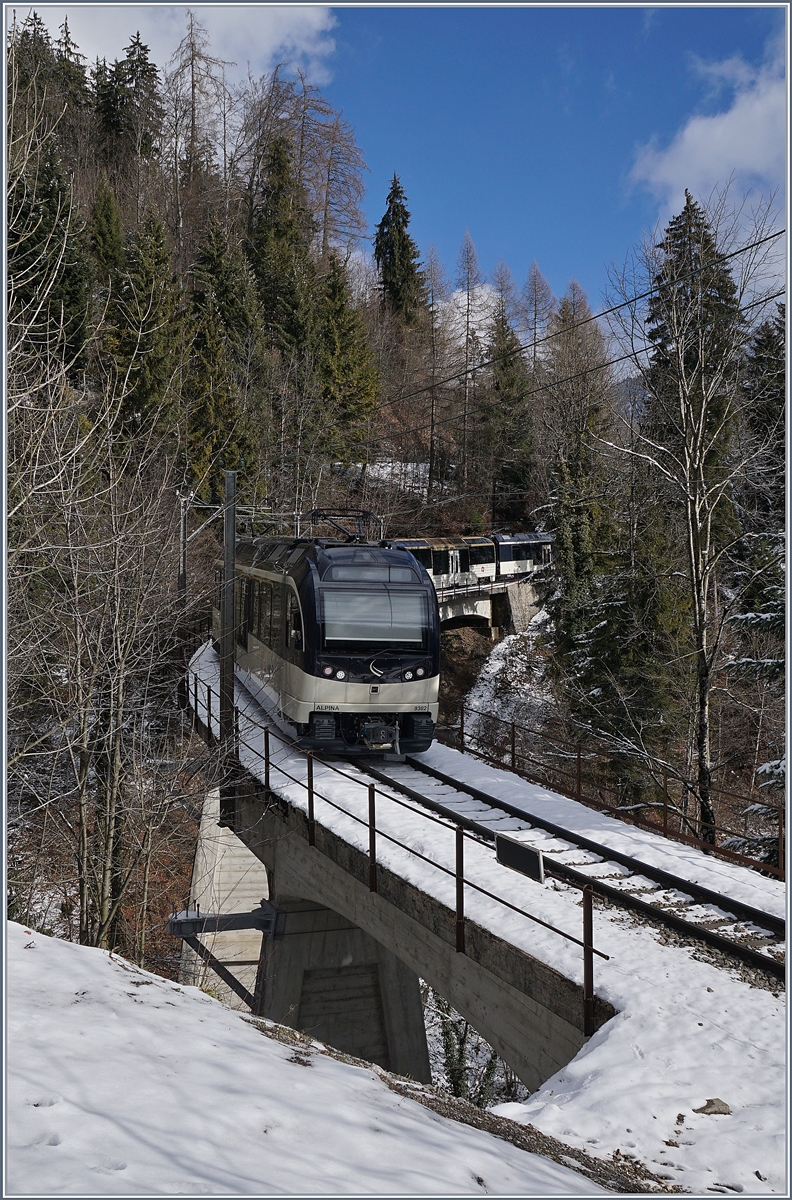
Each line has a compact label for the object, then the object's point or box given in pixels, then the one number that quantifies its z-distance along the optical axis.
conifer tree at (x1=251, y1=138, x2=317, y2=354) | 39.34
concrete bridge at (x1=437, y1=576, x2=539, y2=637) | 40.53
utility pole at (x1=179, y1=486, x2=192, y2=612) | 20.43
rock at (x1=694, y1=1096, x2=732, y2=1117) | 4.98
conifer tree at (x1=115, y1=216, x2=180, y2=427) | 29.92
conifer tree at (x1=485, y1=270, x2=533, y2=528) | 48.12
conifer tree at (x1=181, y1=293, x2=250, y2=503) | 32.81
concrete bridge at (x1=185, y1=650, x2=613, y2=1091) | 6.73
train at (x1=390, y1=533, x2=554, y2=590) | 37.31
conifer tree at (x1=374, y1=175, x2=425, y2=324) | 57.97
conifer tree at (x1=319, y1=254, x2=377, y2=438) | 40.38
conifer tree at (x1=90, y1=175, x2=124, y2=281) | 33.56
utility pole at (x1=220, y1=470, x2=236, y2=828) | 14.25
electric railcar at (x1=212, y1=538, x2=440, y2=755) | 12.73
